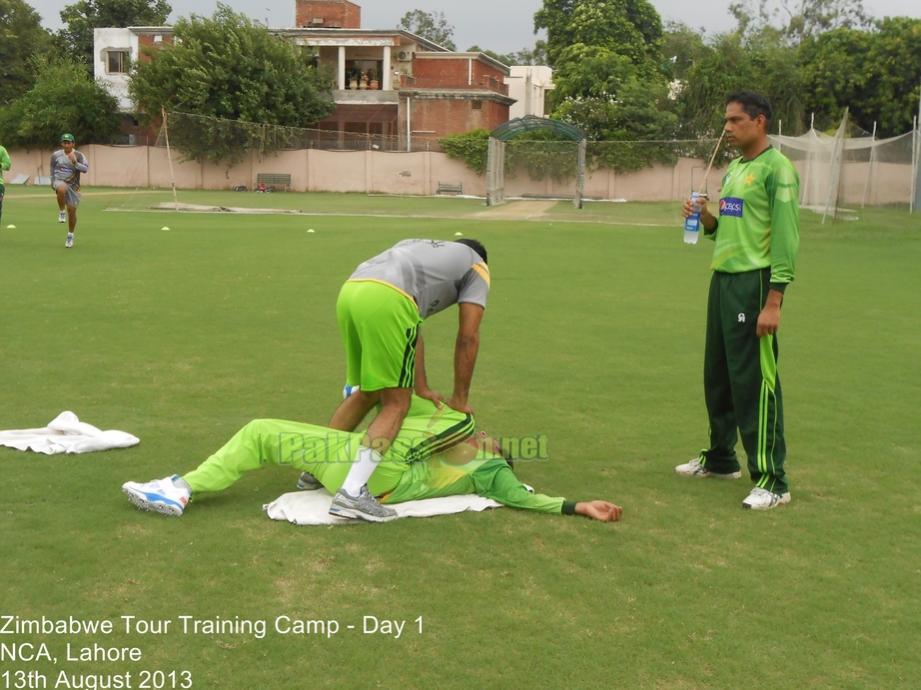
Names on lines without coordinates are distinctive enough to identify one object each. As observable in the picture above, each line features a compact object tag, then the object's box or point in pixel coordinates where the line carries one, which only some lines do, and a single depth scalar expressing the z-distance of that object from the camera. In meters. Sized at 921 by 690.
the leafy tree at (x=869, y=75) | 51.81
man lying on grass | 5.55
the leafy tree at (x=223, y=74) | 52.34
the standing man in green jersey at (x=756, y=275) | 5.85
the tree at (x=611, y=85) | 52.51
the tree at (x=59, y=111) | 53.31
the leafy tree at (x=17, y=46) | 68.44
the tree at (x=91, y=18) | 80.25
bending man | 5.41
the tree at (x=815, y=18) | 74.06
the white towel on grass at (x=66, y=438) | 6.53
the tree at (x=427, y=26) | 114.44
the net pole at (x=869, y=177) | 31.01
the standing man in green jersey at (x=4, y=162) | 18.89
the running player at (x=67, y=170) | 19.61
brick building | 60.06
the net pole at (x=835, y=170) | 26.61
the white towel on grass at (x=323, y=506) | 5.48
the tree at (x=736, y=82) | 53.31
